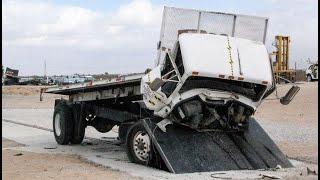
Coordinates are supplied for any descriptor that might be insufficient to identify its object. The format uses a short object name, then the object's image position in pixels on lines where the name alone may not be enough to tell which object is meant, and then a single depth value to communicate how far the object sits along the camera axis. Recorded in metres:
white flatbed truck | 9.90
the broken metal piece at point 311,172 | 9.51
